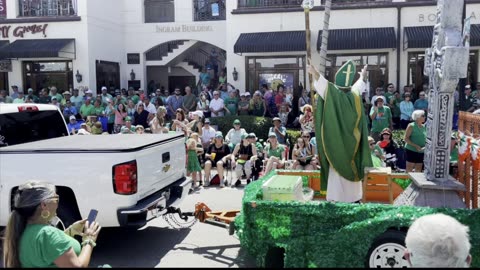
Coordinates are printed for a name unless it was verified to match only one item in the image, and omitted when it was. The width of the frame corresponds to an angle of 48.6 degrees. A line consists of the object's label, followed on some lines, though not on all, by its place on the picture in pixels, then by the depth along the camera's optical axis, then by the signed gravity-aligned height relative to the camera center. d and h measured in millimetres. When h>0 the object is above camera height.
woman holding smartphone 3078 -885
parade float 4789 -1231
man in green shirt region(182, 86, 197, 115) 17328 -578
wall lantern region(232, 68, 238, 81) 18625 +310
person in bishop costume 5883 -587
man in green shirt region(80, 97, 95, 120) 16523 -761
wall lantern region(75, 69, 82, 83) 19578 +314
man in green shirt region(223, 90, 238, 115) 16406 -652
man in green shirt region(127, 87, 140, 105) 17900 -420
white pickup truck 5508 -966
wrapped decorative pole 7625 +630
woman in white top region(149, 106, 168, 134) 12664 -942
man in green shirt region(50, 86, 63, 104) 18047 -315
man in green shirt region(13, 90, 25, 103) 17594 -437
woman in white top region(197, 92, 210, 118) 16395 -703
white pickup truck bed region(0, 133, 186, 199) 5570 -716
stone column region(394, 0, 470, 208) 5586 -267
